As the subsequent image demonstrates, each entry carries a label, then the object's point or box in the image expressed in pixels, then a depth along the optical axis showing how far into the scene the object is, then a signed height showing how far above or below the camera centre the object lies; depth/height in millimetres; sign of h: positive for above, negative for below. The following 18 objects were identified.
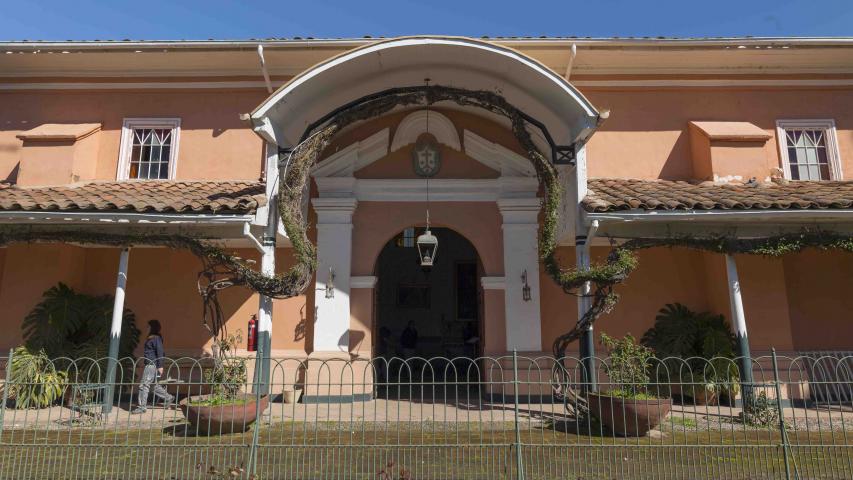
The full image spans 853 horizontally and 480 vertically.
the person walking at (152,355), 9125 -127
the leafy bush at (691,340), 9617 +147
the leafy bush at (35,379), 9094 -518
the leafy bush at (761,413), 8023 -925
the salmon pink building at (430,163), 9898 +3525
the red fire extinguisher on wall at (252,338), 10516 +173
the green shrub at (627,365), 7531 -223
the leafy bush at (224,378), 7691 -425
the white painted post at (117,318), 8594 +467
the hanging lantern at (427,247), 9184 +1636
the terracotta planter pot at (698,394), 9648 -769
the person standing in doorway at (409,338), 14844 +242
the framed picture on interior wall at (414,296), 17036 +1543
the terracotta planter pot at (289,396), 9984 -847
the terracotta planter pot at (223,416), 7305 -881
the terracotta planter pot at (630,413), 7191 -831
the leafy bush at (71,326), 9820 +368
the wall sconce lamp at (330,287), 10438 +1103
